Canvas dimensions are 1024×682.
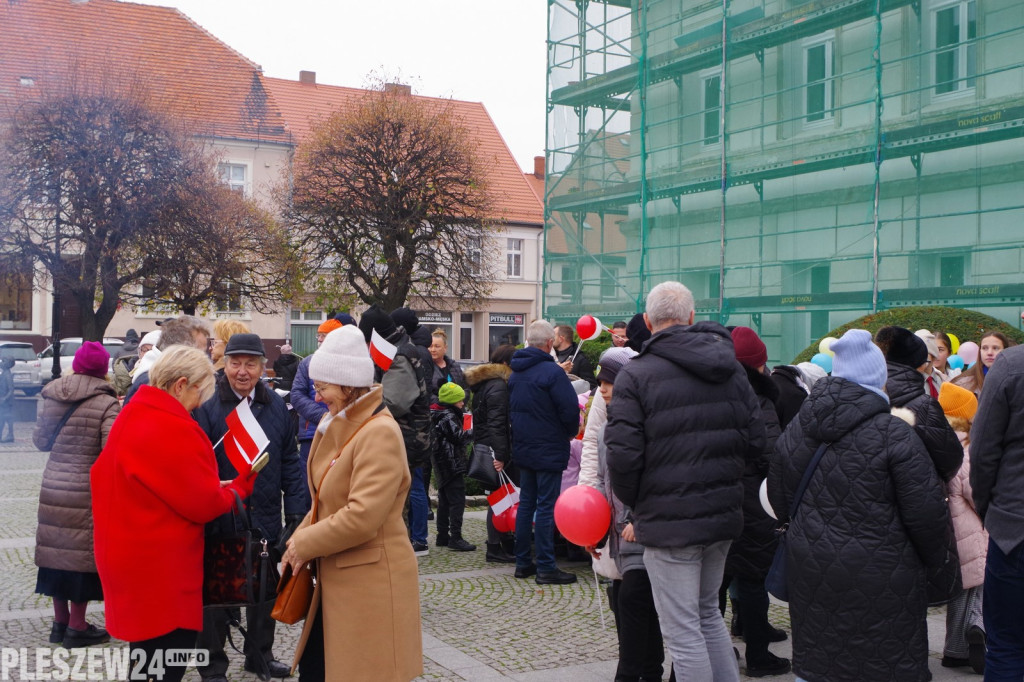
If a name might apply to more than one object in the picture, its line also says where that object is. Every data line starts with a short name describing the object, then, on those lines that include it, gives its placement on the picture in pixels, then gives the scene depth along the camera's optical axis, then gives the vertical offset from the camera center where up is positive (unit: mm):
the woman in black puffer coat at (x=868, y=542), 4078 -907
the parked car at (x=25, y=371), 27016 -1824
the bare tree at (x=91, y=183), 21688 +2658
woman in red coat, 4113 -854
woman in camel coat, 3834 -916
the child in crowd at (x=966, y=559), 5703 -1342
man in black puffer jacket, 4398 -641
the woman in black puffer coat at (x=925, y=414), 4625 -432
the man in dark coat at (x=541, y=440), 7977 -1003
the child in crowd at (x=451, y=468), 9477 -1480
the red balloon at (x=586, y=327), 11727 -154
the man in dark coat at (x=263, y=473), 5500 -914
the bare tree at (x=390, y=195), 26969 +3096
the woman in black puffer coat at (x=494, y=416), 8773 -910
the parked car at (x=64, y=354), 27084 -1459
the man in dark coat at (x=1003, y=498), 4297 -760
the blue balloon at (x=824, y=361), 7306 -311
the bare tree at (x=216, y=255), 23906 +1303
